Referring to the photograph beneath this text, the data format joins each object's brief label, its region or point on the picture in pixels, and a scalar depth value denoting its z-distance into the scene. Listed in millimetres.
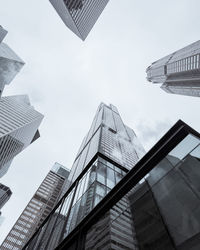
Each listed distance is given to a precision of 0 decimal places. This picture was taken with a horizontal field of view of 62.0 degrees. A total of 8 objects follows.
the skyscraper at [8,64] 117569
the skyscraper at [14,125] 86062
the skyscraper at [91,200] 9721
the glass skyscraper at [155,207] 6711
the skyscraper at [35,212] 82438
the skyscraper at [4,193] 130125
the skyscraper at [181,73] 71312
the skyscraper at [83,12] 60438
